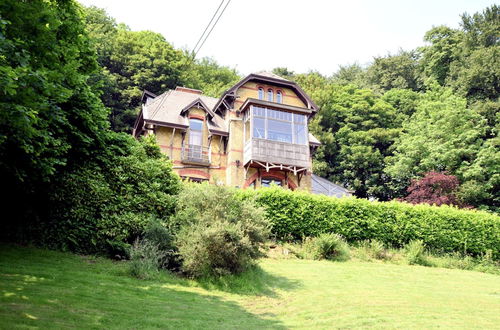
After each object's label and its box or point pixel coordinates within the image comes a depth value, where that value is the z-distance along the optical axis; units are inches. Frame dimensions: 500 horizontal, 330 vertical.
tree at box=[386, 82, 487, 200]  1279.5
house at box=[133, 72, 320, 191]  1028.5
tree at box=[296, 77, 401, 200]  1601.9
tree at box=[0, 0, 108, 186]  276.7
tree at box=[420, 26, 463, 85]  1737.2
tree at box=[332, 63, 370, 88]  2105.1
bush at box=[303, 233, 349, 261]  696.4
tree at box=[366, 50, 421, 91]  1961.1
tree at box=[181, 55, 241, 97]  1710.1
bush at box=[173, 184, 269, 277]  475.8
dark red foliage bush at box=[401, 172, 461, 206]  1186.6
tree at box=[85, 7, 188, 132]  1512.1
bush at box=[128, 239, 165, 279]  459.5
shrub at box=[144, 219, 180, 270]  511.3
